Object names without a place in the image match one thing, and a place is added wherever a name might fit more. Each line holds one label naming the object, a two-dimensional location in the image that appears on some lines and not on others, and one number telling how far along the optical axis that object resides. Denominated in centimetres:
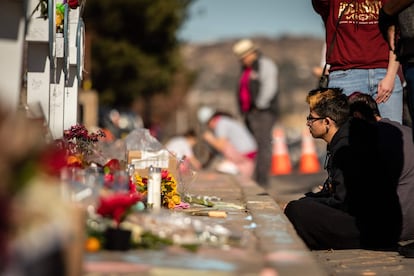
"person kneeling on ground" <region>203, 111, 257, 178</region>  2701
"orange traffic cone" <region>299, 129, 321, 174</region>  3456
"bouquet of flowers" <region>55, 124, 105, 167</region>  1000
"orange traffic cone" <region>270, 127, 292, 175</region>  3481
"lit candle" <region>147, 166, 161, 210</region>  1021
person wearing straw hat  2290
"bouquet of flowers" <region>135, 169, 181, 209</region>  1107
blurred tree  5508
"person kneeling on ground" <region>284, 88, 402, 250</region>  1078
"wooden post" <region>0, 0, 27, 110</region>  747
